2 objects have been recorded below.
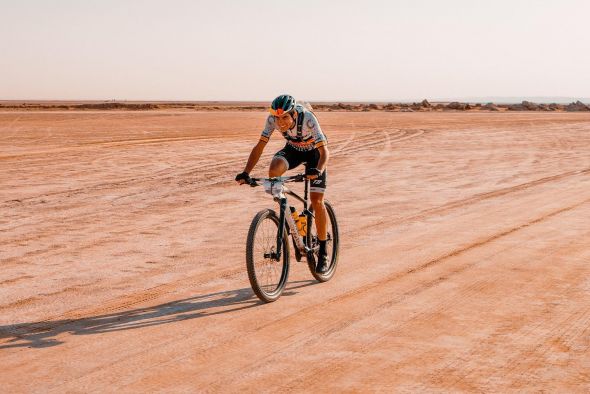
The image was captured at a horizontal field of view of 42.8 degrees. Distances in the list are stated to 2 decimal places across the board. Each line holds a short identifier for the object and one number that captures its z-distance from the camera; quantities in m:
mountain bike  6.45
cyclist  6.63
